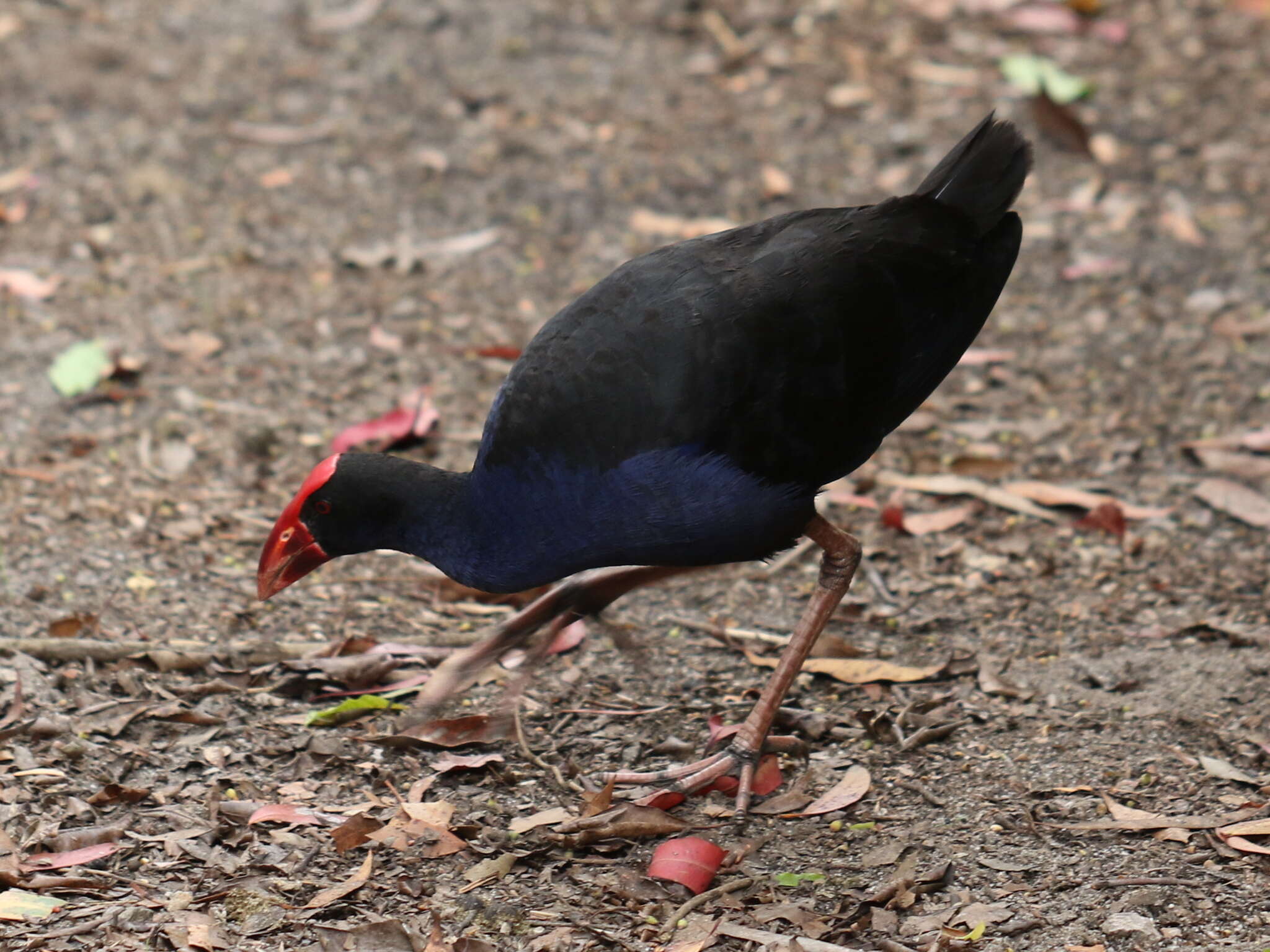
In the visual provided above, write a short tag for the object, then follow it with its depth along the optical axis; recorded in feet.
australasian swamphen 22.36
